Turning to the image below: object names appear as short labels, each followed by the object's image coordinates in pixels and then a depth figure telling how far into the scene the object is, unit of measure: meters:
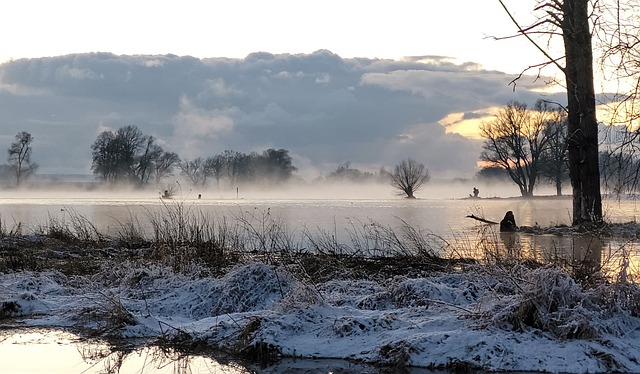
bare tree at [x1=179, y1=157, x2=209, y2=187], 141.25
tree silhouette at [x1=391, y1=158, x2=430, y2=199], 96.81
